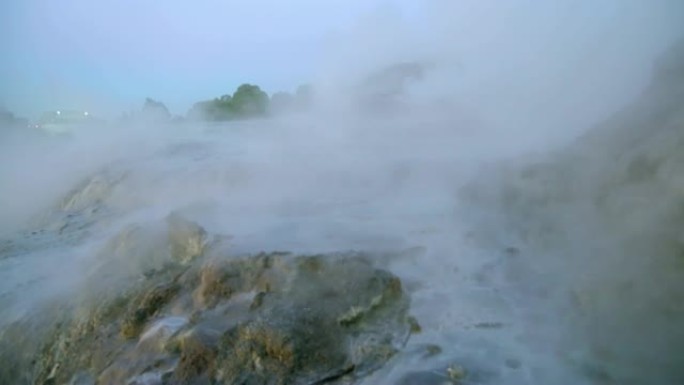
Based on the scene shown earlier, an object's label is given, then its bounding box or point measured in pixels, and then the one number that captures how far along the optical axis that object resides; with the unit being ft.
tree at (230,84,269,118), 110.93
